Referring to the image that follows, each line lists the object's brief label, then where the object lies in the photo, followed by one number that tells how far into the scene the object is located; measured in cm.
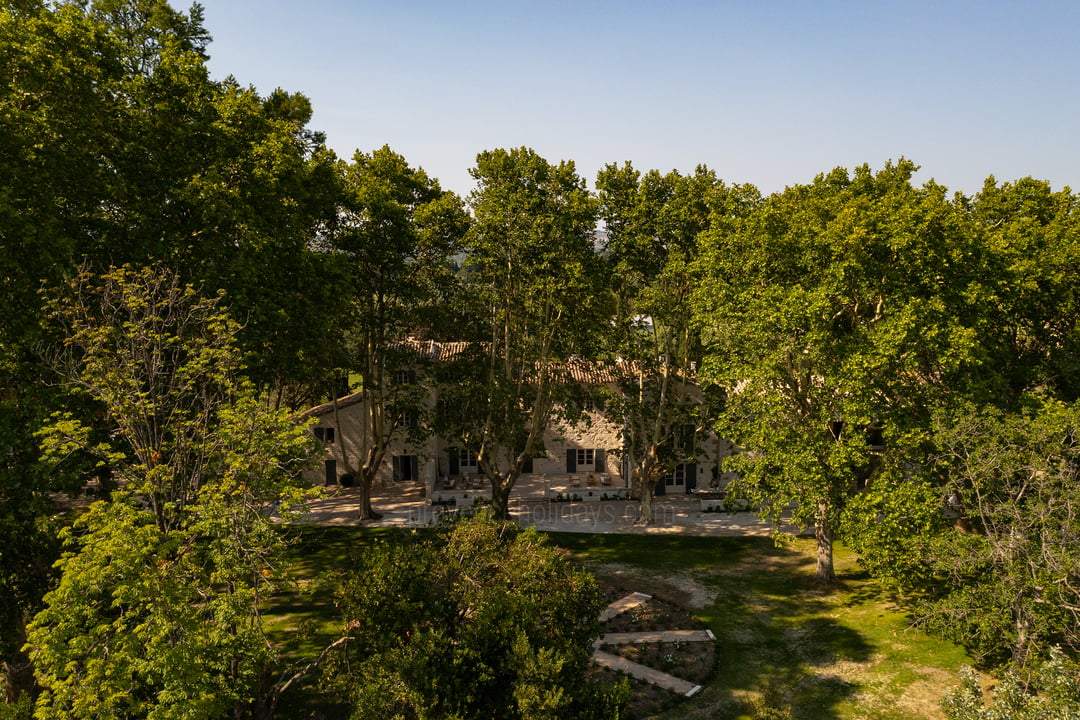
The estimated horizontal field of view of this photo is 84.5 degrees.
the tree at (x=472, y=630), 1269
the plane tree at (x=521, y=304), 2745
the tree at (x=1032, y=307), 2058
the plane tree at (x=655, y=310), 2862
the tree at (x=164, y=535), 1016
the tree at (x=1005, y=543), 1550
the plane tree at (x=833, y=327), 1998
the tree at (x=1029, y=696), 1341
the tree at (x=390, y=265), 2825
